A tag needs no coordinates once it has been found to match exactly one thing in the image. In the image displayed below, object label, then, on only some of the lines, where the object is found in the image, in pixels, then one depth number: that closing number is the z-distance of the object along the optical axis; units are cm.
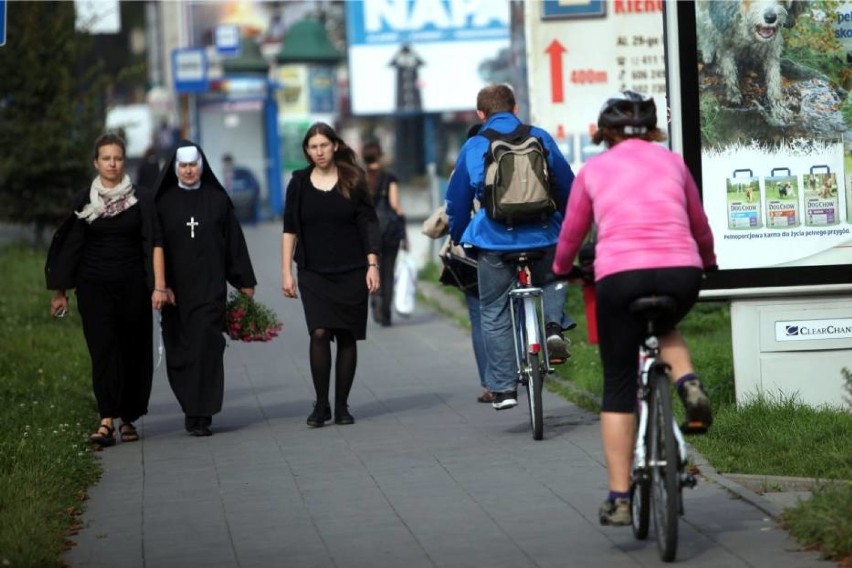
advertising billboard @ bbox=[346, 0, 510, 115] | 7044
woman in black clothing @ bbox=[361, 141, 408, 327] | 3275
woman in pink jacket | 1259
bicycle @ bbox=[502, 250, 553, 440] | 1878
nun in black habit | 2042
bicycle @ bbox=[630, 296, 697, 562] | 1223
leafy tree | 5059
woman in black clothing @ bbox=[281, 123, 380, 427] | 2061
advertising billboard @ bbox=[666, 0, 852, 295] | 1852
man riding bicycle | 1912
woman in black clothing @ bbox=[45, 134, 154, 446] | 1995
